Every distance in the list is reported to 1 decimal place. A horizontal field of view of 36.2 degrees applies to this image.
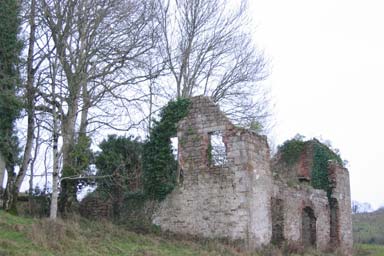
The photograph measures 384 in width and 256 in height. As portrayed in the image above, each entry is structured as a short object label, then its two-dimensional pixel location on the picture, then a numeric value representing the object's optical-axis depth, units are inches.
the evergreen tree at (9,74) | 686.5
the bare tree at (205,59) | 1034.7
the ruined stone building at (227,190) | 701.3
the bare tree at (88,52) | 706.2
